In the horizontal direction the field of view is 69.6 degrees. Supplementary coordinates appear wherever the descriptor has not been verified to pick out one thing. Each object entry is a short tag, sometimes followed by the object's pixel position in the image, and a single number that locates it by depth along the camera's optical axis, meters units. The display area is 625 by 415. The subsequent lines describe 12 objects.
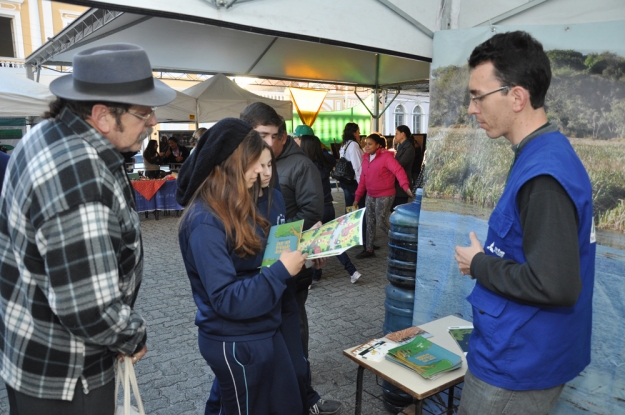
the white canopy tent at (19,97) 6.39
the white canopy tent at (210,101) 9.59
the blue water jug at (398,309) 3.42
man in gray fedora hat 1.26
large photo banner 2.51
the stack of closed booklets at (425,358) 2.06
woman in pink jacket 6.50
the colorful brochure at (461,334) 2.27
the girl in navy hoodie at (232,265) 1.70
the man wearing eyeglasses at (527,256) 1.28
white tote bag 1.56
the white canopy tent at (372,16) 2.61
